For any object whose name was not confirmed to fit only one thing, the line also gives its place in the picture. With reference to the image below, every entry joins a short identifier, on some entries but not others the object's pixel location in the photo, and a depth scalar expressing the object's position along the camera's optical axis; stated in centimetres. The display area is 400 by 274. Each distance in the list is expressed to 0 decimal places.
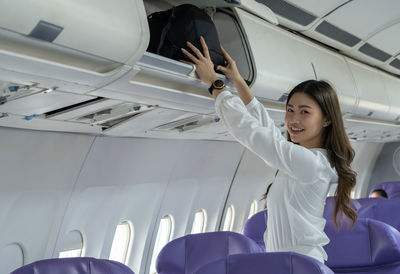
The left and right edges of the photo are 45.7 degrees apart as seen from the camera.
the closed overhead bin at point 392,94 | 607
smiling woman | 236
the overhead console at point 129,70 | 188
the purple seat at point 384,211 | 505
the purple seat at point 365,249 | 330
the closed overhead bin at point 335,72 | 440
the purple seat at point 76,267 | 276
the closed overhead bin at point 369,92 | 523
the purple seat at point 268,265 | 193
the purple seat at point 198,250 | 387
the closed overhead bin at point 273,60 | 338
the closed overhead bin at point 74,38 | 172
